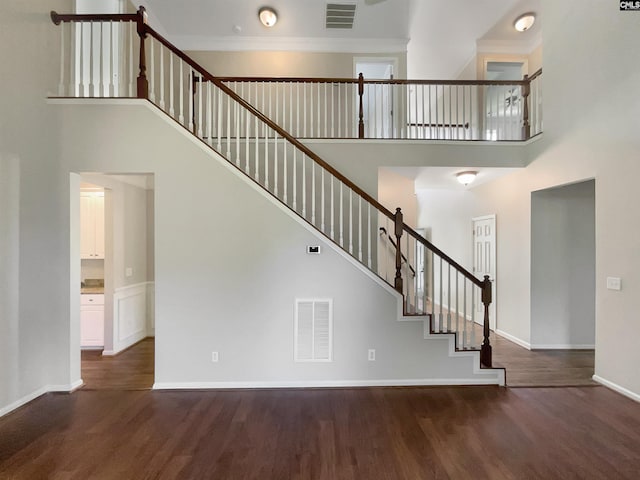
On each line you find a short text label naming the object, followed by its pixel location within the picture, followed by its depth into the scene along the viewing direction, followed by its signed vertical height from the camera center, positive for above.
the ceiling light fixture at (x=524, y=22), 5.64 +3.87
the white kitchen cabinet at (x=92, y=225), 4.99 +0.19
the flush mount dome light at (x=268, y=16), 5.61 +3.89
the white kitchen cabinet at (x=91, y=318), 4.81 -1.20
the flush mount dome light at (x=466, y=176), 5.07 +0.99
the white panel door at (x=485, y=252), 5.83 -0.24
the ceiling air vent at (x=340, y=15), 5.49 +3.91
